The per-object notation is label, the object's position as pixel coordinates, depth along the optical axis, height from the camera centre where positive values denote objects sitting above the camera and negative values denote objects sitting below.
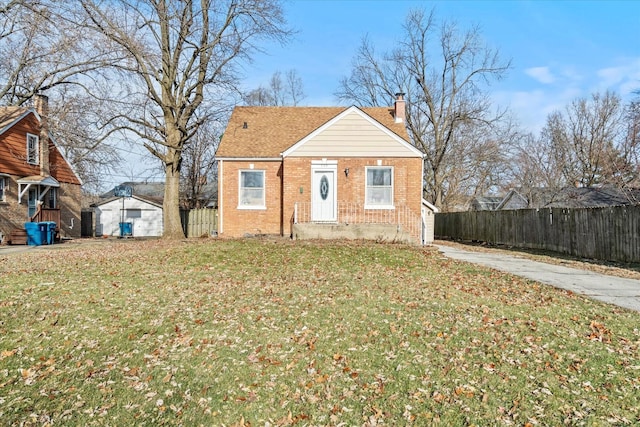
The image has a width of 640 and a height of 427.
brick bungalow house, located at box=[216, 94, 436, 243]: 16.75 +1.68
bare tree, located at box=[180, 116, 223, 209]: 30.75 +3.82
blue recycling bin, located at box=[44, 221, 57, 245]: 18.18 -0.79
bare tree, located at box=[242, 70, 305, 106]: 40.36 +12.06
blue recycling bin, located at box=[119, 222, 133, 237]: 29.42 -1.08
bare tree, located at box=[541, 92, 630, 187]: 35.59 +6.56
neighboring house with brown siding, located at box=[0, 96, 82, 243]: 18.70 +2.23
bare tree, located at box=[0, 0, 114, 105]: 14.24 +6.32
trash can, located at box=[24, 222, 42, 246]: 17.58 -0.81
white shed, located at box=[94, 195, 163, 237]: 31.56 -0.03
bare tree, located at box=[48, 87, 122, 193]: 16.64 +3.87
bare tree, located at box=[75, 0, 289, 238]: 17.42 +5.97
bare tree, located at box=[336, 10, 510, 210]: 32.19 +7.12
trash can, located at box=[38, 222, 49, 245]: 17.77 -0.73
